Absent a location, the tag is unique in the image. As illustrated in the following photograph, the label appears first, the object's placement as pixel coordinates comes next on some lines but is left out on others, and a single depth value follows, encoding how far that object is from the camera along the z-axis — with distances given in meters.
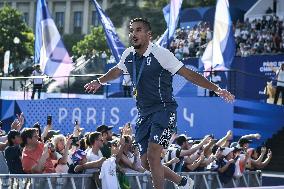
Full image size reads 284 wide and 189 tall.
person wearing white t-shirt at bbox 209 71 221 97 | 22.59
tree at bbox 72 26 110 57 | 76.00
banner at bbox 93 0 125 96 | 24.44
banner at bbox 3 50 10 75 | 37.66
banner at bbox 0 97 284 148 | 22.47
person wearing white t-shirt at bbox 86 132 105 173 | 12.45
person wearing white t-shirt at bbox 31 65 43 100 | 26.05
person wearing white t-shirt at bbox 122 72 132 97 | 24.52
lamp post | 62.56
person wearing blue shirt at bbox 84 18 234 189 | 7.93
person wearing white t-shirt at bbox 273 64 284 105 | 24.47
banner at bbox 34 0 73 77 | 25.72
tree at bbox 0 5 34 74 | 62.62
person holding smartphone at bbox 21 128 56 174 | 11.29
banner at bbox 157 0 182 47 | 23.73
